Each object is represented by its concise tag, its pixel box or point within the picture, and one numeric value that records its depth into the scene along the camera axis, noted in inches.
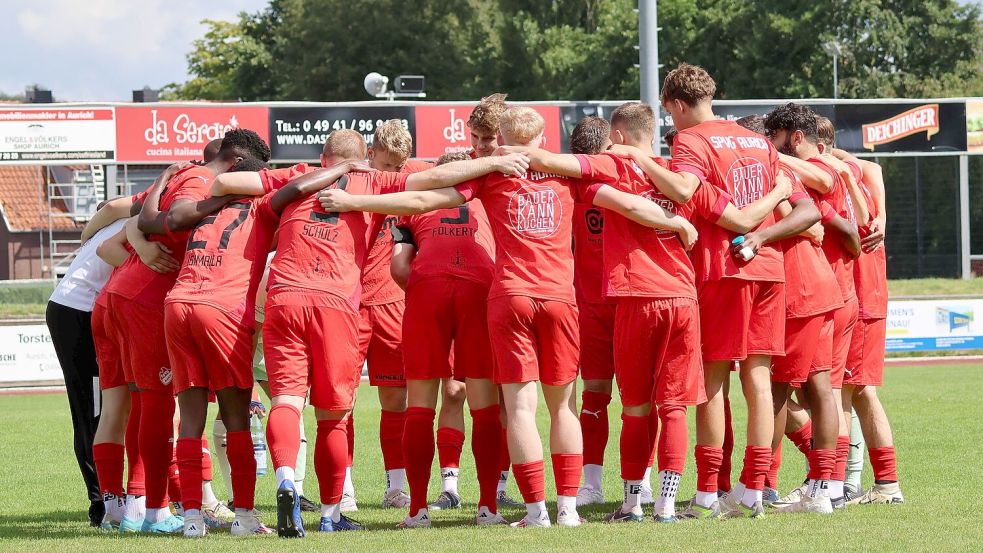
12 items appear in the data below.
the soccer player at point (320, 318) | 527.8
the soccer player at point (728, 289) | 557.9
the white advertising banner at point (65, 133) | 2167.8
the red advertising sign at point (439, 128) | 2202.3
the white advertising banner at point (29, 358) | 1604.3
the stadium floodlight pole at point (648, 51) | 1461.6
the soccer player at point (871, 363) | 620.1
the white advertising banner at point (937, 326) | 1774.1
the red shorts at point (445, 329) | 573.0
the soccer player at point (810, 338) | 579.2
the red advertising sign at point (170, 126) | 2175.2
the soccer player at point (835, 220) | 608.4
